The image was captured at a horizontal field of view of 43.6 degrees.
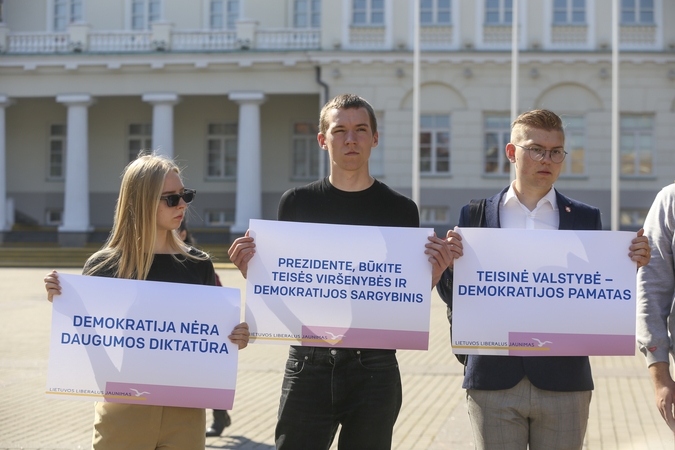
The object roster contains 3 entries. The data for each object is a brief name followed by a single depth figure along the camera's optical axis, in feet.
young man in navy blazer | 12.00
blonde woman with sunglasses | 12.26
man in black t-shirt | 12.44
